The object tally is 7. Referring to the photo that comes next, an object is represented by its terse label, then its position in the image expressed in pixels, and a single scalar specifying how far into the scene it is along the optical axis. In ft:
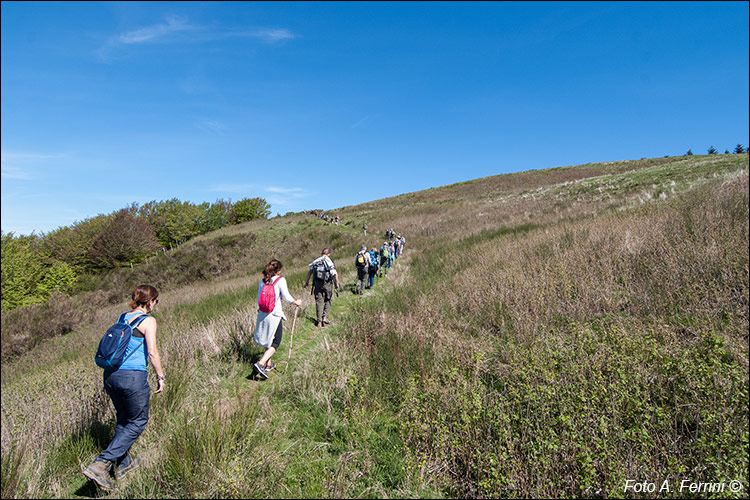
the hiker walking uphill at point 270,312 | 15.87
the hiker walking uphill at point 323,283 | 23.91
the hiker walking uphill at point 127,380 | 8.73
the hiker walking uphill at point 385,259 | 46.11
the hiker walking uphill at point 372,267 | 37.64
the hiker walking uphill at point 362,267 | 33.76
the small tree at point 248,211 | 258.16
